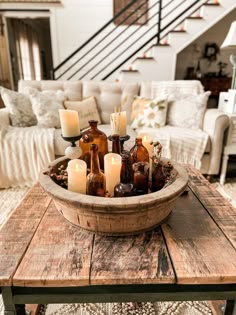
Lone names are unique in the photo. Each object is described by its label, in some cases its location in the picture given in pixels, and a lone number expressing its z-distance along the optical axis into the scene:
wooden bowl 0.66
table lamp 2.29
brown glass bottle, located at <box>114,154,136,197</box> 0.76
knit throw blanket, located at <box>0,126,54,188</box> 2.06
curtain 4.90
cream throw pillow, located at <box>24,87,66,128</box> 2.28
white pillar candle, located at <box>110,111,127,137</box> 0.99
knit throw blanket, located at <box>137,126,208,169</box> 2.12
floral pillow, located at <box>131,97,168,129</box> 2.35
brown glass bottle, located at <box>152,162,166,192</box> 0.88
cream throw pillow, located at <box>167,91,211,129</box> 2.33
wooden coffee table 0.61
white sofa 2.09
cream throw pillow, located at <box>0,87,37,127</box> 2.27
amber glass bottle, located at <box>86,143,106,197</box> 0.80
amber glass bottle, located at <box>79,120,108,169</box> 1.01
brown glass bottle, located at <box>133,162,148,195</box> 0.81
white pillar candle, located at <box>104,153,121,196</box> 0.79
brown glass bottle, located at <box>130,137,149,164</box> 0.97
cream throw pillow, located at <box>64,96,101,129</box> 2.41
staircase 3.61
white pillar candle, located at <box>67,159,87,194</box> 0.79
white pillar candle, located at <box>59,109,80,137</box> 0.90
